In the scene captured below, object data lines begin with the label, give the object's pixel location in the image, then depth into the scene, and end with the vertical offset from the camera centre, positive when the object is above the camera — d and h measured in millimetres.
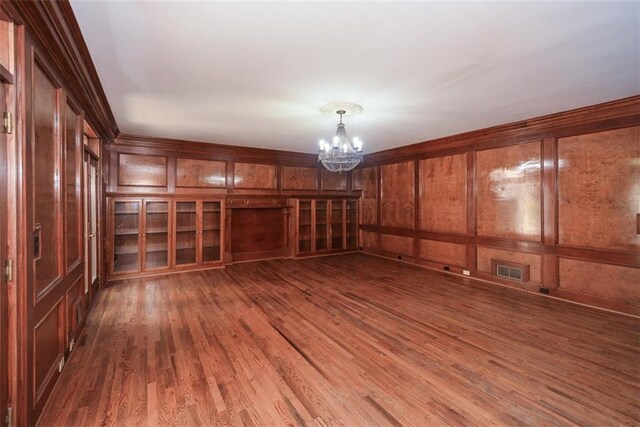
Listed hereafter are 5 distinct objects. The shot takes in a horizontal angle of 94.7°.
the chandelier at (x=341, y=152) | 4098 +859
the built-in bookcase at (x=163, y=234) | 5355 -405
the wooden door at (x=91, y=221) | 3639 -101
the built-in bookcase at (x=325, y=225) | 7355 -355
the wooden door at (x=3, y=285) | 1544 -380
